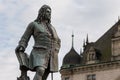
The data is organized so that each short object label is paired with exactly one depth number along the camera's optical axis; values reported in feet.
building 120.44
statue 19.61
